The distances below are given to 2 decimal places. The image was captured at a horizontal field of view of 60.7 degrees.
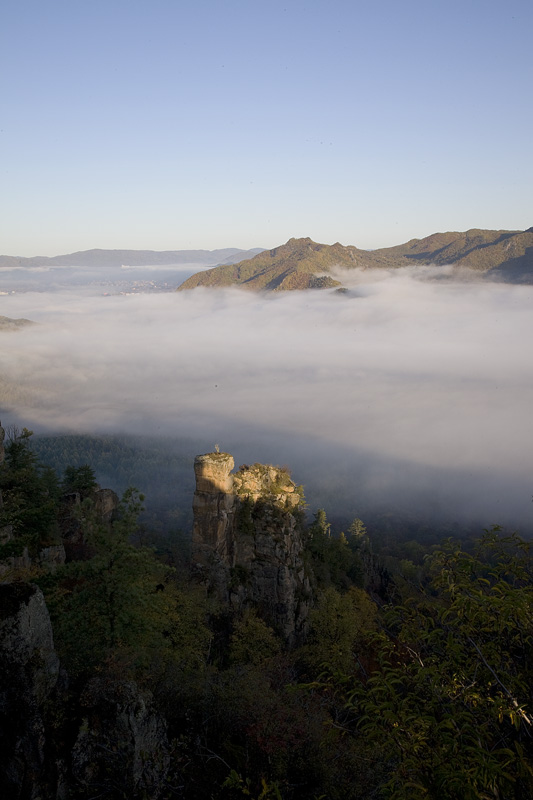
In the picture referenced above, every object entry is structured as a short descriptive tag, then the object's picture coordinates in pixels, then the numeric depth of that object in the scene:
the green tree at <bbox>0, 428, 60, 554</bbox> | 25.41
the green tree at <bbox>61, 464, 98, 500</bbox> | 43.34
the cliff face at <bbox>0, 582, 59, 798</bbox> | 10.66
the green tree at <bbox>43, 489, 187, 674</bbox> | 17.02
